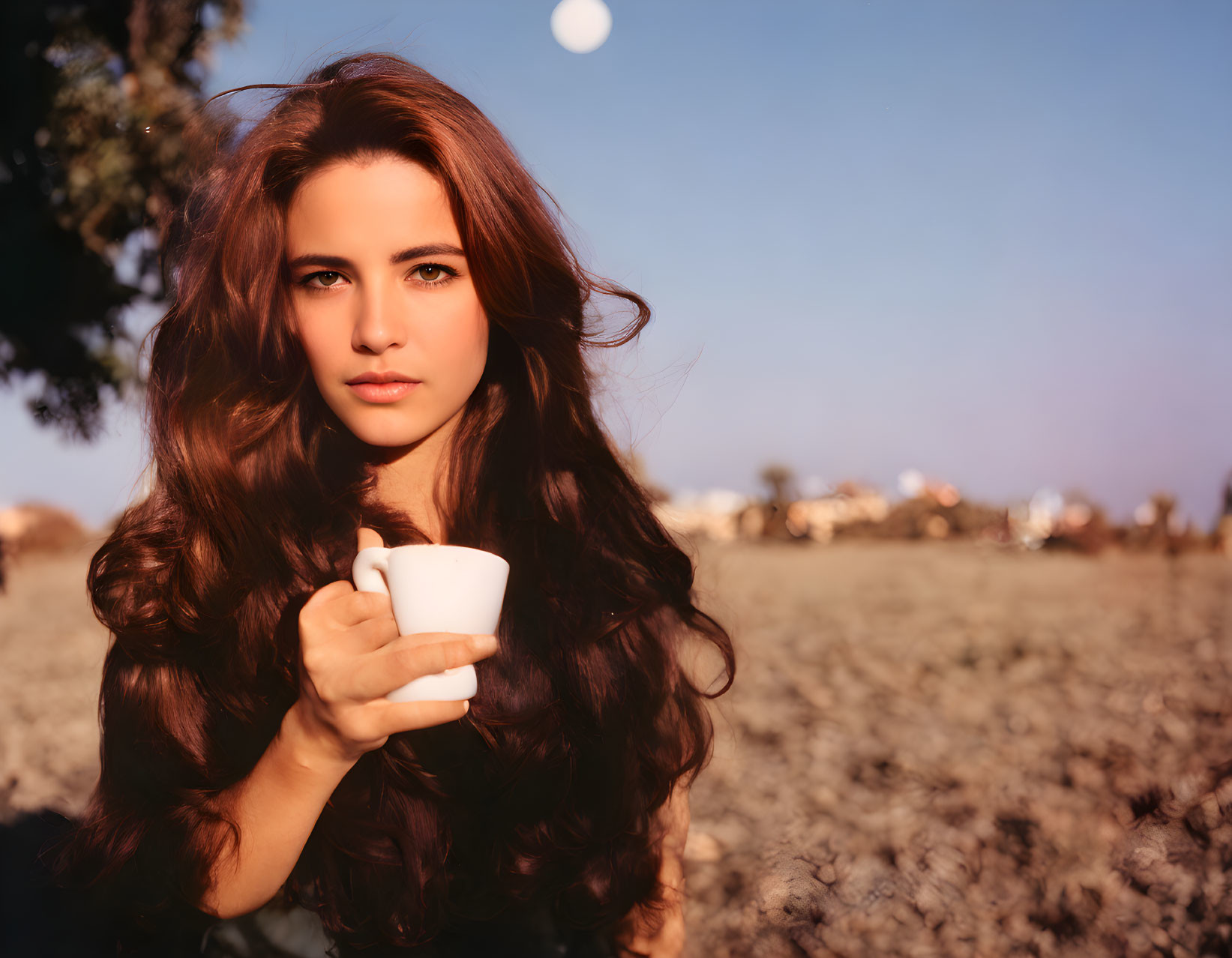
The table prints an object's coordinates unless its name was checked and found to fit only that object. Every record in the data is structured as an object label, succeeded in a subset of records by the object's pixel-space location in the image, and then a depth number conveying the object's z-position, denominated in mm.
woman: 1325
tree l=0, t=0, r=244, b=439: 2867
